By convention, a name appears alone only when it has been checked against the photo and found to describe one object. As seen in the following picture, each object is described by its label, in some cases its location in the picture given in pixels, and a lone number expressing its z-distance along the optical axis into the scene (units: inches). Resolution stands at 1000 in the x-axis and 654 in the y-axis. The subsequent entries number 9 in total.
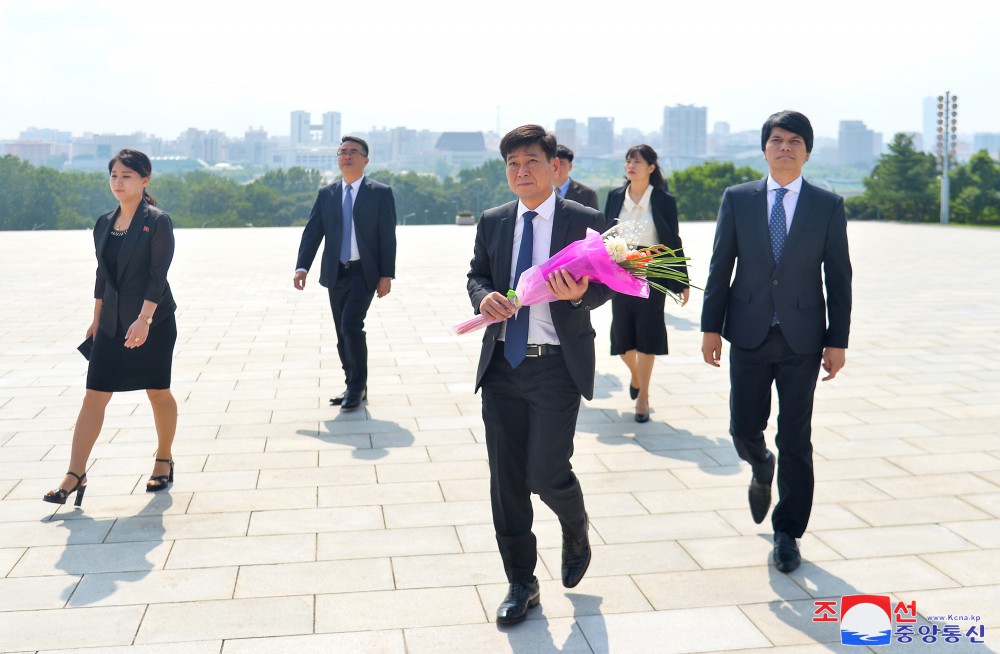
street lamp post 1567.4
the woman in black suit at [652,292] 267.7
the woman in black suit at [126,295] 196.4
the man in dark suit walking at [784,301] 163.2
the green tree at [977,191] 1759.4
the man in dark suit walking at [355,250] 279.0
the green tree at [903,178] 1987.0
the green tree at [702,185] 2635.3
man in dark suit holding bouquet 143.1
